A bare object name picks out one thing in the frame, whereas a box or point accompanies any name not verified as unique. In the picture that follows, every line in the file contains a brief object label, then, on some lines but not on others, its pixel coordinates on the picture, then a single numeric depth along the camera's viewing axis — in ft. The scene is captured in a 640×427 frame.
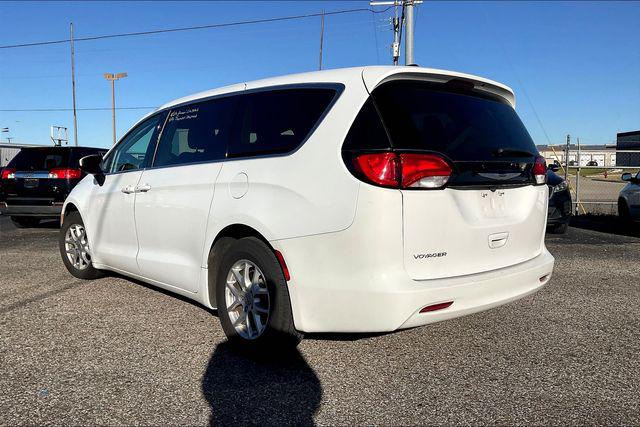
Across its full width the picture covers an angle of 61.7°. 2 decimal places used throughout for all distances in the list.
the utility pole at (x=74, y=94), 121.48
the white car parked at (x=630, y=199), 32.76
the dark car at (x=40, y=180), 33.37
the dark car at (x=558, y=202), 30.19
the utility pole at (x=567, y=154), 44.12
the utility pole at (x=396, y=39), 78.43
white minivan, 9.57
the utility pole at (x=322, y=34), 102.25
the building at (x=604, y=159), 233.06
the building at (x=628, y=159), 80.77
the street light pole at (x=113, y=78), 140.97
